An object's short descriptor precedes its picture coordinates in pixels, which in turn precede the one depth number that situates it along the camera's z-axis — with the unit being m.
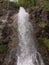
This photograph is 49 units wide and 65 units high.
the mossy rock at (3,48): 12.36
